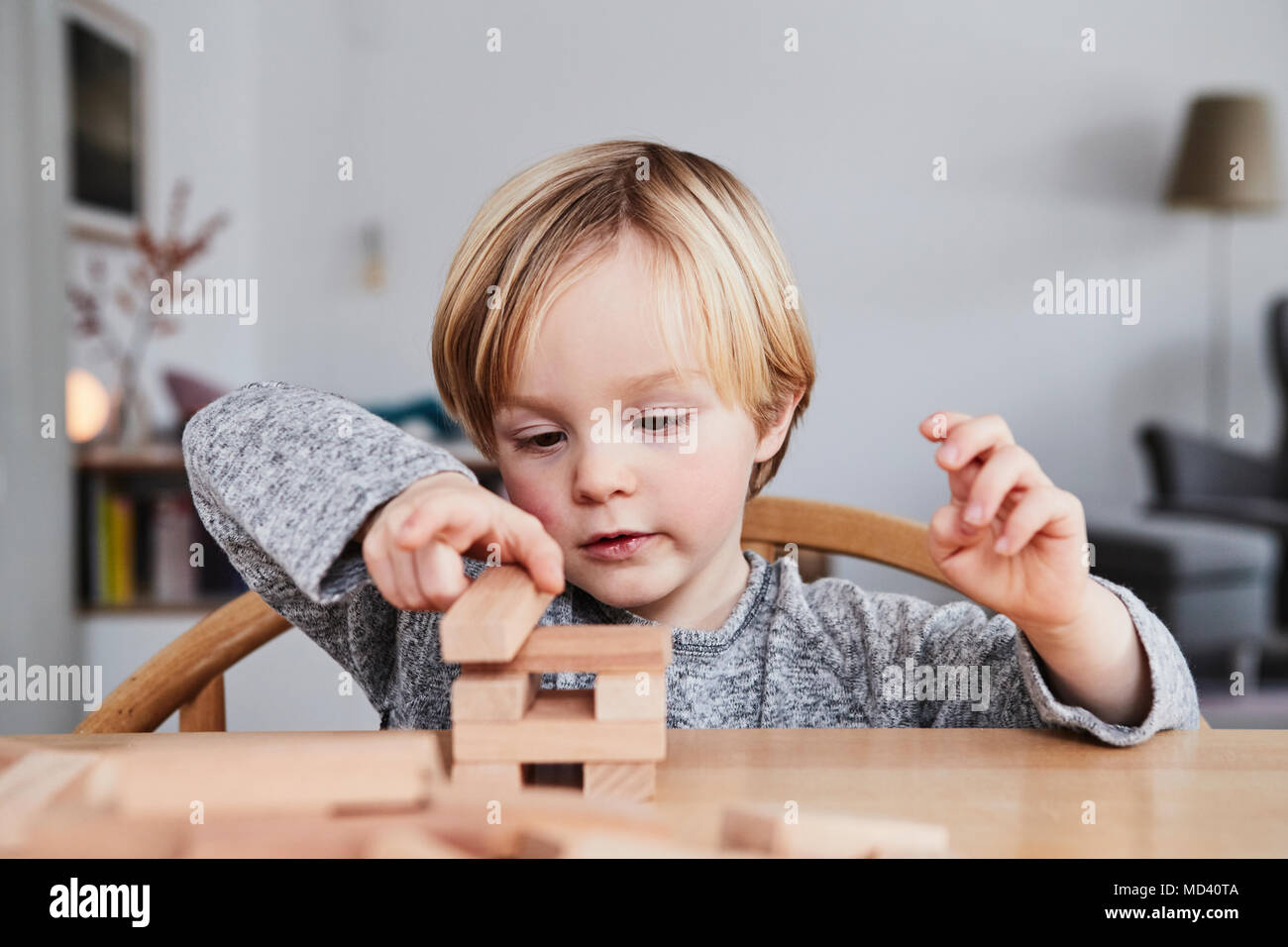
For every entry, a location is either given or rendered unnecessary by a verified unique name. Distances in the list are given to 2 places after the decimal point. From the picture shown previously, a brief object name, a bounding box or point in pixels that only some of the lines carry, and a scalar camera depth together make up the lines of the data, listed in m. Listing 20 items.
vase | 3.52
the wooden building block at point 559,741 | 0.49
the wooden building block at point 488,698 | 0.49
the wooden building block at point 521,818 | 0.43
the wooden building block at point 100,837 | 0.42
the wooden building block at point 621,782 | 0.49
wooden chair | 0.89
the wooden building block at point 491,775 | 0.49
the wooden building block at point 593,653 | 0.50
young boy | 0.62
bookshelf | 3.14
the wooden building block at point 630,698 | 0.49
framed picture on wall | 3.44
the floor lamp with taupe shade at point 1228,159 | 3.90
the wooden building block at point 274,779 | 0.45
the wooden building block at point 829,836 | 0.42
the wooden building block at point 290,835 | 0.42
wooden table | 0.46
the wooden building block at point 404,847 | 0.41
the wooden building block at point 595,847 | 0.41
